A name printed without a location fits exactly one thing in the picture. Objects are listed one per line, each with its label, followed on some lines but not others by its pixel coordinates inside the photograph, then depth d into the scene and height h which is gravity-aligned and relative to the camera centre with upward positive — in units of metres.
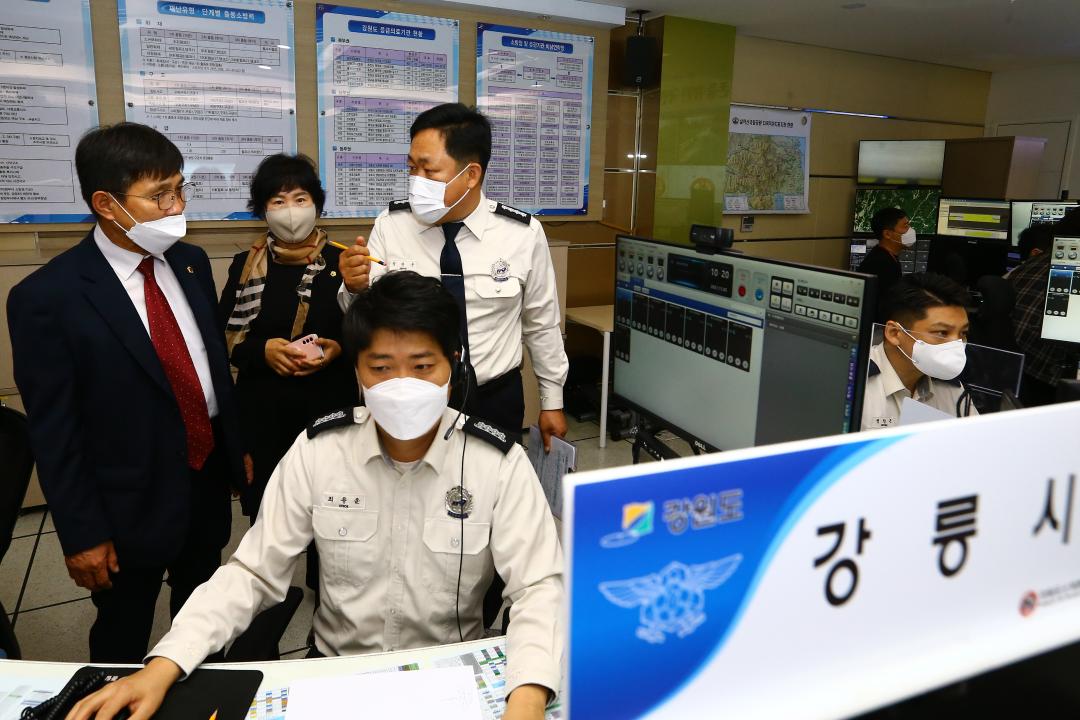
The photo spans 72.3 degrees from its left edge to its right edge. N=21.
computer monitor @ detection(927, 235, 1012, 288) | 5.02 -0.30
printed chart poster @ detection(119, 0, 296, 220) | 3.37 +0.50
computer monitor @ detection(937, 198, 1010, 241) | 5.01 -0.03
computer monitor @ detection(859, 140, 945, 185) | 5.86 +0.39
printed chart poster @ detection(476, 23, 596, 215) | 4.19 +0.51
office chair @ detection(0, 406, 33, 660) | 1.57 -0.60
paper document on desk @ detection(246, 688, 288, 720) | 1.10 -0.76
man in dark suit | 1.64 -0.44
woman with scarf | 2.43 -0.39
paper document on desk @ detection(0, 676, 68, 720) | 1.11 -0.77
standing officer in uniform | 2.22 -0.16
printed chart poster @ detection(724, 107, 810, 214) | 5.35 +0.34
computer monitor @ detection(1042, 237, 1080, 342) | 3.04 -0.32
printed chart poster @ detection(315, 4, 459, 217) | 3.77 +0.55
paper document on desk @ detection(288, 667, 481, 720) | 1.09 -0.74
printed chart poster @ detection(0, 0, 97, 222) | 3.12 +0.36
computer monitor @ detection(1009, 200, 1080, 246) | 4.72 +0.02
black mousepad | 1.09 -0.75
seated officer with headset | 1.42 -0.59
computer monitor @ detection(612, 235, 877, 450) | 1.51 -0.32
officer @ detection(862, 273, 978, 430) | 1.66 -0.32
